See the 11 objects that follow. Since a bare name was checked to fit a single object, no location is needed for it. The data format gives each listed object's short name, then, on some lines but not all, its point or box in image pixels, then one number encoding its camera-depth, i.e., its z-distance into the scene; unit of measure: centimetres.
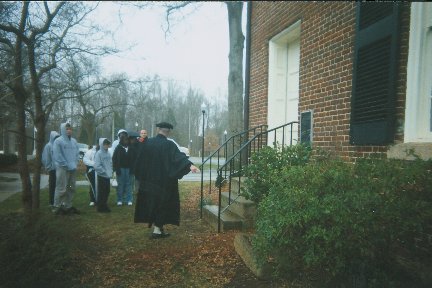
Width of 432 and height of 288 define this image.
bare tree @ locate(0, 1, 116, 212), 448
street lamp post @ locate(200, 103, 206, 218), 1299
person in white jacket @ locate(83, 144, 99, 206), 803
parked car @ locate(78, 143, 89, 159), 3409
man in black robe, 552
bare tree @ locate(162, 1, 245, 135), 1242
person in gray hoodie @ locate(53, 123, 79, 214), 677
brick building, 376
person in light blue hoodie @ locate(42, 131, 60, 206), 757
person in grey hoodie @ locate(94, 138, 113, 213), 738
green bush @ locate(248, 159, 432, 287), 267
